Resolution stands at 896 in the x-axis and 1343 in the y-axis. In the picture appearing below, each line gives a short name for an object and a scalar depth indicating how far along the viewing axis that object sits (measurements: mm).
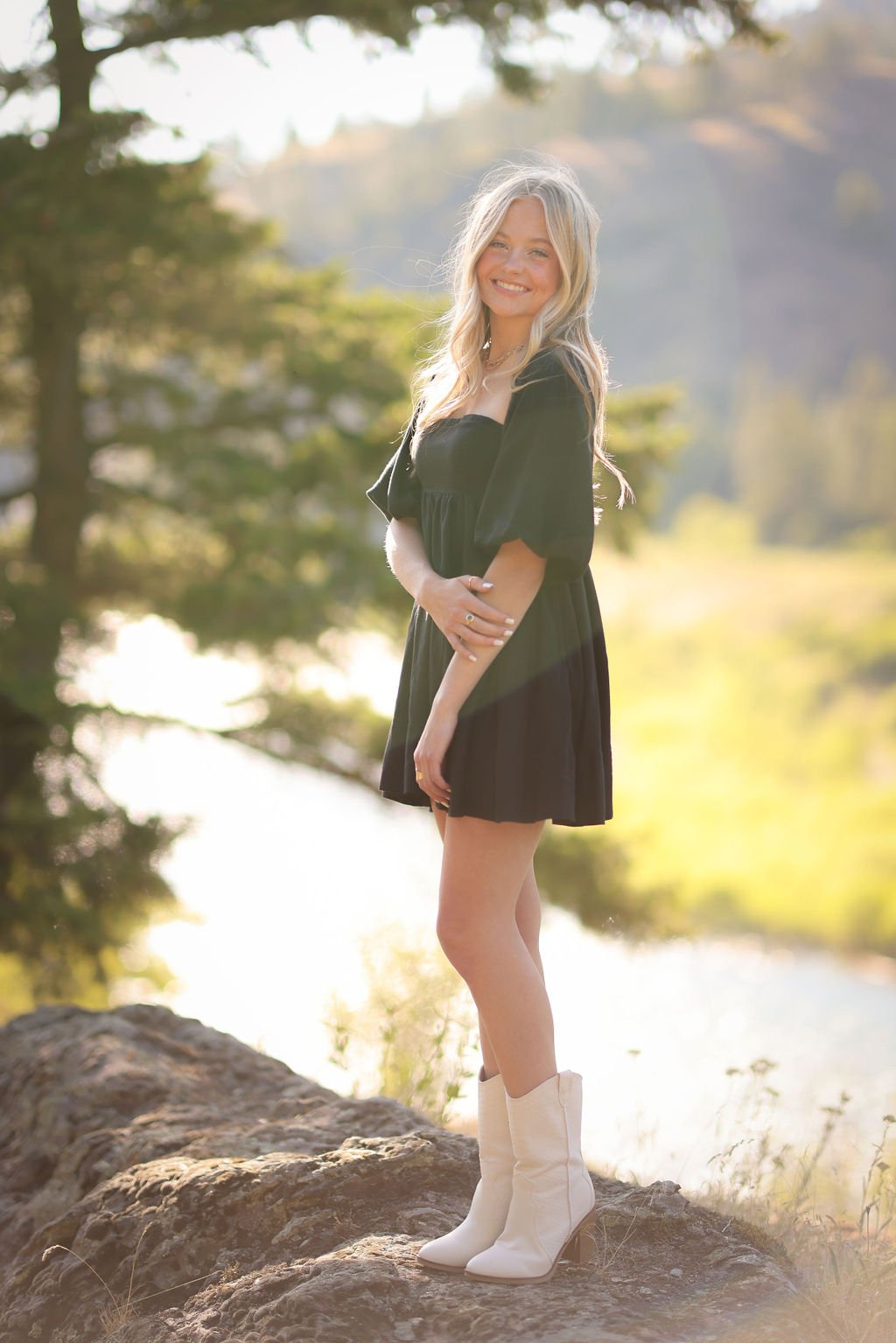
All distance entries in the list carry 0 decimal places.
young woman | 5769
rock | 5788
